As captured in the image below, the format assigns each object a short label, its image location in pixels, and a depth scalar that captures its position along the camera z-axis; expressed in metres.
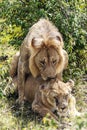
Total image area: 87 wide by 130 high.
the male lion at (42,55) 9.63
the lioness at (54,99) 9.02
